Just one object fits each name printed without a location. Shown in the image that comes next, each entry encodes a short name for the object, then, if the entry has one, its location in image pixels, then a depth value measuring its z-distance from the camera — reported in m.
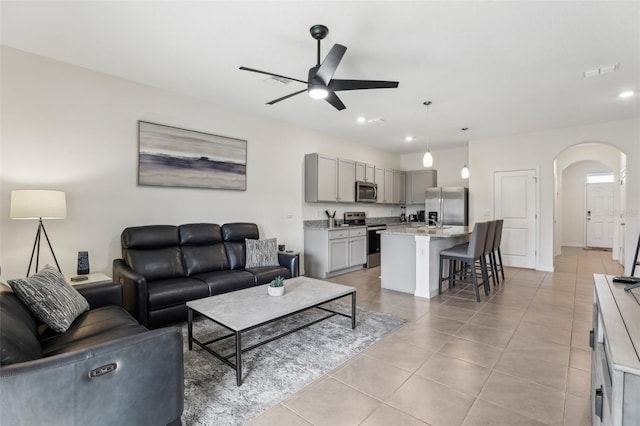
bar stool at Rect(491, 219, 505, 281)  4.85
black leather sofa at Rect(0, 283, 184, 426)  1.20
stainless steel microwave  6.37
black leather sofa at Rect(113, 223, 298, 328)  2.89
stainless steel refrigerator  6.62
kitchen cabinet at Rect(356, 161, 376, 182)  6.41
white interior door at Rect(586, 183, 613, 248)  8.70
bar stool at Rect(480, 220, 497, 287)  4.39
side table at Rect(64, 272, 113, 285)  2.70
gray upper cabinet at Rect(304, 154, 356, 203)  5.48
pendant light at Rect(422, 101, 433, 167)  4.55
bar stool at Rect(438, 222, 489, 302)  3.99
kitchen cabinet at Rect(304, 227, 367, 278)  5.29
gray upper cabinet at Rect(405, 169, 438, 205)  7.62
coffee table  2.17
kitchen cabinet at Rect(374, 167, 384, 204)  6.96
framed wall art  3.68
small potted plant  2.78
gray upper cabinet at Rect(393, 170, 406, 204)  7.59
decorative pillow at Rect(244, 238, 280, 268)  4.05
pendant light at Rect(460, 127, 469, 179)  5.78
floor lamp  2.53
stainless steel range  6.26
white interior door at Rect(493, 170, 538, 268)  5.98
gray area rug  1.88
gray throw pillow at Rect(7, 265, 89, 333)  1.93
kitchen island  4.14
